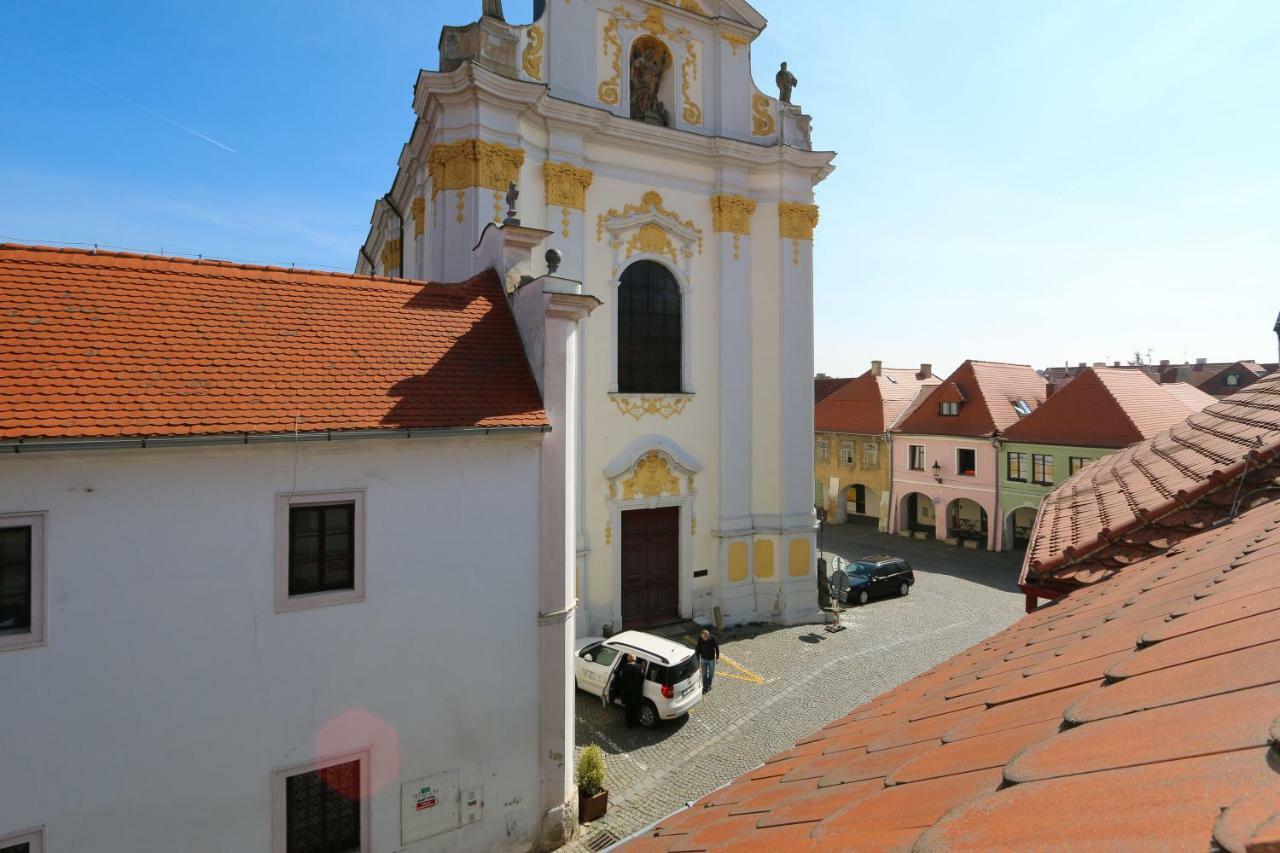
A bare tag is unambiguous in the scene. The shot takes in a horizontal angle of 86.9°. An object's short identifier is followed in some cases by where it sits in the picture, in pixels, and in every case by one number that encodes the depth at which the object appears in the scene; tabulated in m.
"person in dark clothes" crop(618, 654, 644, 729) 11.52
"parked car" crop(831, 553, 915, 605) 19.16
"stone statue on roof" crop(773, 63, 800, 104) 17.38
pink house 27.73
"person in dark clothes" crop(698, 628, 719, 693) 12.78
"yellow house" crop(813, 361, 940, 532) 31.94
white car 11.23
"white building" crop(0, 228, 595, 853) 5.95
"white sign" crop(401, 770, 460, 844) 7.44
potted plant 8.88
